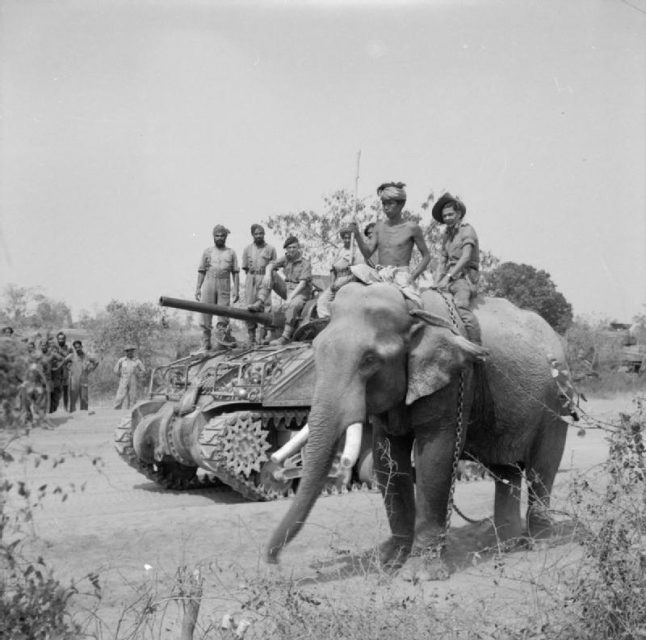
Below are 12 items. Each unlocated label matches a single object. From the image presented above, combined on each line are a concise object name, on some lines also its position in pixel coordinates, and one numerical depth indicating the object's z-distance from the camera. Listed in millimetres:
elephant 6316
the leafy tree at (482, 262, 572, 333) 39750
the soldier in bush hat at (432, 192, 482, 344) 8070
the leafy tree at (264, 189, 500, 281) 26531
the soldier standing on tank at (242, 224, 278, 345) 13766
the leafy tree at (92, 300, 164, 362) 29469
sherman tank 10859
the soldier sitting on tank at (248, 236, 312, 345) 12906
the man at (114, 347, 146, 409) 20266
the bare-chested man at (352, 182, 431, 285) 8000
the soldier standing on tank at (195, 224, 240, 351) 14164
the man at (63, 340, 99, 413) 20828
